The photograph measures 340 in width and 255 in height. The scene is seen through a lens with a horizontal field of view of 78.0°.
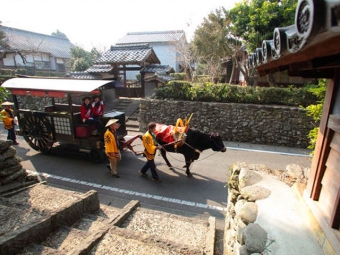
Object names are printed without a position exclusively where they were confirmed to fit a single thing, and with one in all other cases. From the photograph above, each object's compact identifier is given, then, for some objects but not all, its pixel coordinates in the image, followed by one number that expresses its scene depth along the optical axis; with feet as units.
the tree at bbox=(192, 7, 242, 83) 47.52
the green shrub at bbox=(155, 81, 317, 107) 34.14
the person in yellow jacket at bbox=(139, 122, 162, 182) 20.63
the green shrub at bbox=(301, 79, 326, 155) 15.84
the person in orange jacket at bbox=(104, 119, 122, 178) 21.06
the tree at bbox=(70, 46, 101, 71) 100.17
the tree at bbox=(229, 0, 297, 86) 34.65
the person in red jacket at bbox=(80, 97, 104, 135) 24.93
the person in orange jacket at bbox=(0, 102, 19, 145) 28.66
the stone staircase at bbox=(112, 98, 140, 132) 41.84
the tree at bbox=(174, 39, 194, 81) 67.82
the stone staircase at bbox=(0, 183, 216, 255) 9.44
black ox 21.89
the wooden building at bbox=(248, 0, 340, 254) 3.67
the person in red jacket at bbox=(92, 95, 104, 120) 26.17
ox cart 23.93
